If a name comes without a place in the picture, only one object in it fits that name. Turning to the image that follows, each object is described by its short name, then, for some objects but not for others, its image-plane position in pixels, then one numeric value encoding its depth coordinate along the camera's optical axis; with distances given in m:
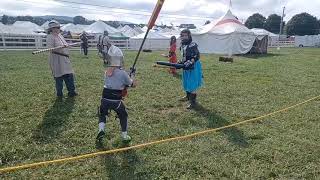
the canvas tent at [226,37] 19.21
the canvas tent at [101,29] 29.46
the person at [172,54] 9.39
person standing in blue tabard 5.42
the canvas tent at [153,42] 25.39
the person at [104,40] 10.56
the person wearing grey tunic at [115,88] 3.61
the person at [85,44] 15.91
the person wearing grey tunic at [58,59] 5.65
